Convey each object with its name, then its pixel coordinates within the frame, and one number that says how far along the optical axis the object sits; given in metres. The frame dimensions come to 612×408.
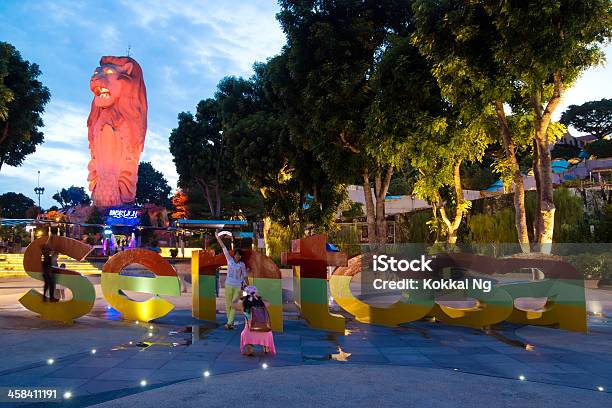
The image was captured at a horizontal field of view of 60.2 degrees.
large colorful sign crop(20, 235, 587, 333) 10.80
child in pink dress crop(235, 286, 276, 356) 8.11
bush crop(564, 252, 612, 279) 19.17
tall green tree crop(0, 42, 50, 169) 27.54
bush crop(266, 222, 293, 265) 31.61
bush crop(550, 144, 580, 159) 55.25
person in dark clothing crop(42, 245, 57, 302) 12.11
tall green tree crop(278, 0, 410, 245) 18.95
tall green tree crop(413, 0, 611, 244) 11.67
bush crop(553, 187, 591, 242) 23.36
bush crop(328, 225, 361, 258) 29.22
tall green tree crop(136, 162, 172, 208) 91.31
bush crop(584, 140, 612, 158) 48.91
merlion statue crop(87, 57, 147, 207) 55.75
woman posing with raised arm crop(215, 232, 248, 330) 10.31
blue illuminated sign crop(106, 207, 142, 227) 48.50
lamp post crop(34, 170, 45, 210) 81.19
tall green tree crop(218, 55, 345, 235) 26.66
